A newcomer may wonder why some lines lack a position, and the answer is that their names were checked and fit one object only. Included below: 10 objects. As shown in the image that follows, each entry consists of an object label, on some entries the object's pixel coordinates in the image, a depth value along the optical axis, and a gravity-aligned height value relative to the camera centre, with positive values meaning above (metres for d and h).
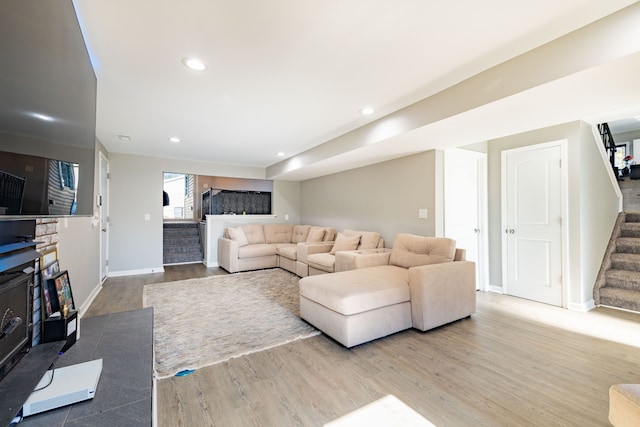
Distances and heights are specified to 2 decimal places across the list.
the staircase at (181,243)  6.64 -0.70
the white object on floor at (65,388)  0.96 -0.67
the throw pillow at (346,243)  4.60 -0.46
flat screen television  0.71 +0.35
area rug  2.31 -1.14
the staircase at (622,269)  3.36 -0.71
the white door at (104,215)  4.50 +0.03
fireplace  1.04 -0.32
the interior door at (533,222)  3.53 -0.09
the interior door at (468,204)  3.88 +0.17
